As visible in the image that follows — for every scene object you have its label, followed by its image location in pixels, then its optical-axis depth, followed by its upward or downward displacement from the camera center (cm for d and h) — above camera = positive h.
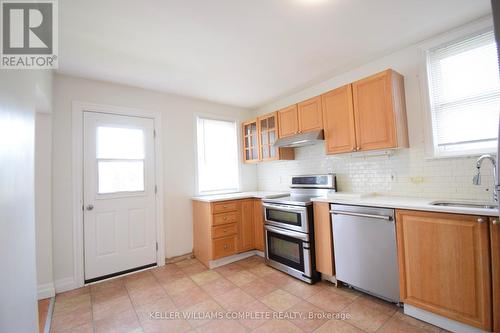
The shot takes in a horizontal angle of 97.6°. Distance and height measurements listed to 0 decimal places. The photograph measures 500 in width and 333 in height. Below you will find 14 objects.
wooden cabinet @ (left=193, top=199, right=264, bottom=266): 312 -81
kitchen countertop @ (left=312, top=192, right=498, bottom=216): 156 -32
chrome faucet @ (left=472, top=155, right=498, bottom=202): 173 -7
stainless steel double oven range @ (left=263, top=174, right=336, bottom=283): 259 -72
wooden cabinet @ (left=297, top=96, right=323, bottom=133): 291 +78
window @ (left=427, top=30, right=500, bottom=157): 196 +67
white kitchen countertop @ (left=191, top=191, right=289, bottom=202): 320 -35
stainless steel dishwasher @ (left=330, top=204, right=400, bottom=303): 199 -79
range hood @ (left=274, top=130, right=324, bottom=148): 286 +45
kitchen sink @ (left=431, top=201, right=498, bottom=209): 183 -35
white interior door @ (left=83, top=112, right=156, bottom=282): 279 -20
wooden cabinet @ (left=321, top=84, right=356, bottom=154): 255 +61
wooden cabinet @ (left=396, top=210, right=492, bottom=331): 154 -77
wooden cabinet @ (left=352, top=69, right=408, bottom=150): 225 +61
